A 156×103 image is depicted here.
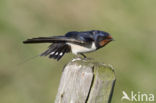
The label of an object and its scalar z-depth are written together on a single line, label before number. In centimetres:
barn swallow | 873
